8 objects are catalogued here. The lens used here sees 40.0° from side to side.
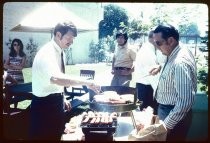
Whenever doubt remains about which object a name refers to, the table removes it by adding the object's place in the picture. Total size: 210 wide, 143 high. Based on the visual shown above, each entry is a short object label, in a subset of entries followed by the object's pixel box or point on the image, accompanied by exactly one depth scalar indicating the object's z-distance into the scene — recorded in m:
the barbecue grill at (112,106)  2.44
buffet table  2.29
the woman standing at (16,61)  4.53
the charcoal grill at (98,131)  2.12
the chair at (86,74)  5.94
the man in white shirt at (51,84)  2.47
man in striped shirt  2.12
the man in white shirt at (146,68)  4.19
